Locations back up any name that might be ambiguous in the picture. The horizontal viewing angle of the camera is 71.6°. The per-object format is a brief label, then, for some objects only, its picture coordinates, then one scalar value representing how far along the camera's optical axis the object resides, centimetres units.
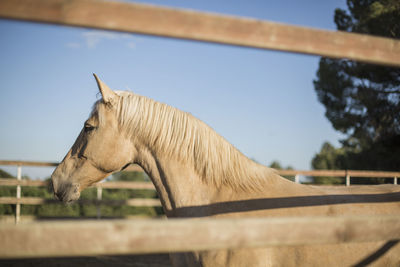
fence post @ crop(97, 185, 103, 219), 642
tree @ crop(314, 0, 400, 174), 1123
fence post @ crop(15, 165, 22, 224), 620
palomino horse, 190
